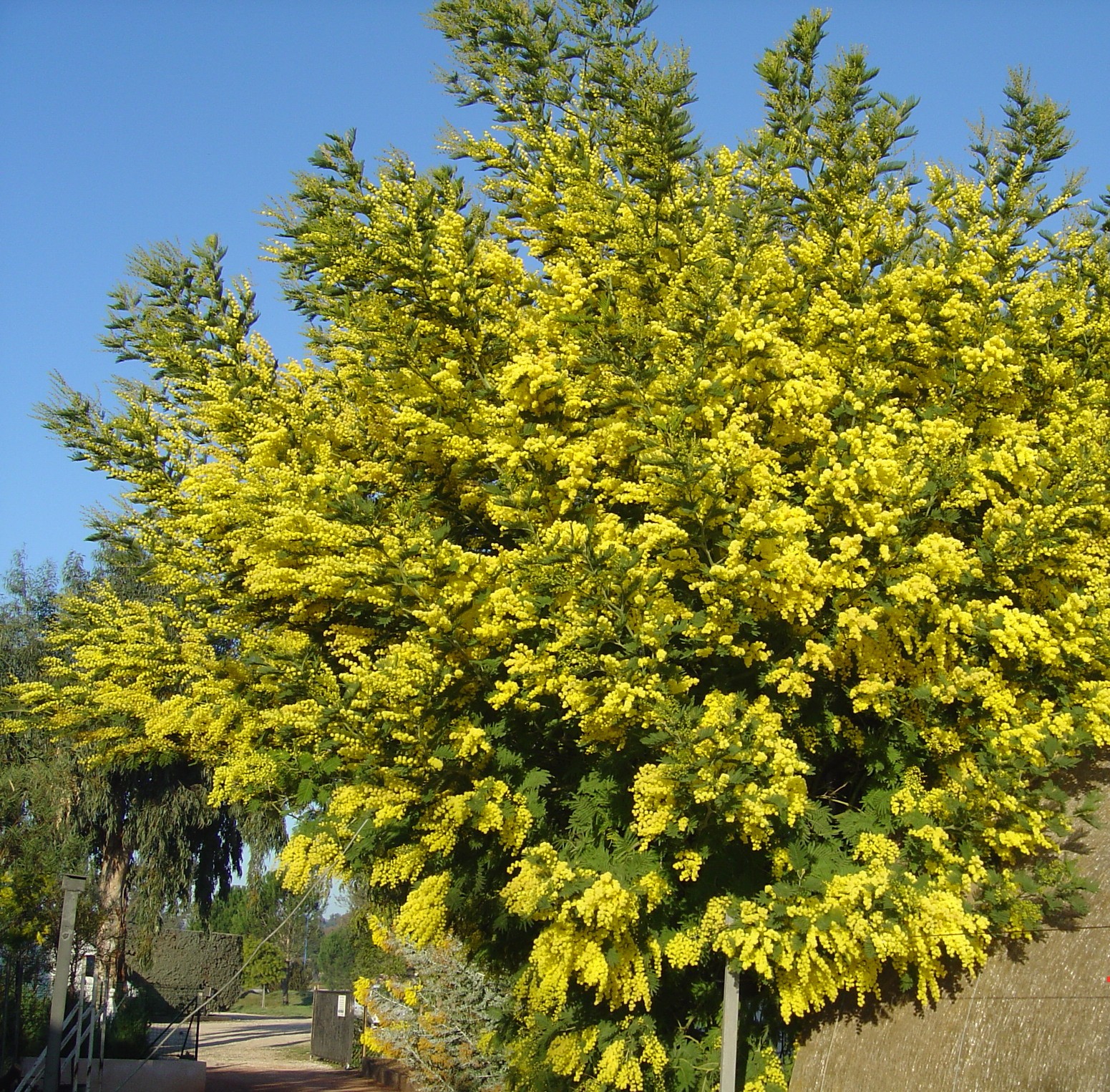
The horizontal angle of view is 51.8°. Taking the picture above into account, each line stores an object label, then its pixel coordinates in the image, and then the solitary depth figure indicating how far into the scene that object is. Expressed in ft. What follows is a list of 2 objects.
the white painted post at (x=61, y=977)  36.63
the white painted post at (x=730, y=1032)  25.23
